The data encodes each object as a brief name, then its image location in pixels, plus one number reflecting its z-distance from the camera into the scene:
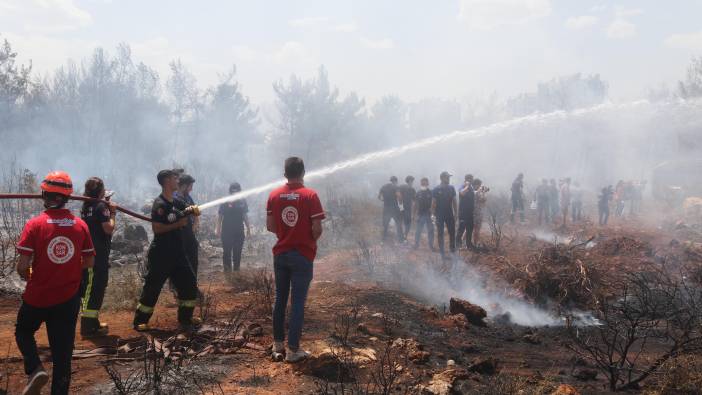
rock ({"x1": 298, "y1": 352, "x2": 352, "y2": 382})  4.01
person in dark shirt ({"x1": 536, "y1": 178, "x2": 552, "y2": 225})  17.66
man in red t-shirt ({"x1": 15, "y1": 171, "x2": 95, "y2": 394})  3.16
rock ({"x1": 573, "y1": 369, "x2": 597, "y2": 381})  4.33
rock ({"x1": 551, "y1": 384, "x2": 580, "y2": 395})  3.57
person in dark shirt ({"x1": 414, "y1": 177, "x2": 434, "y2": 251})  11.30
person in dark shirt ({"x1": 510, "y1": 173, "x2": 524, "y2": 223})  17.05
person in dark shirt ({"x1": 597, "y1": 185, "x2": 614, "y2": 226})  17.58
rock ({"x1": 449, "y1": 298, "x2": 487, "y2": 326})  6.30
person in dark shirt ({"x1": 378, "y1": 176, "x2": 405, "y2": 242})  12.35
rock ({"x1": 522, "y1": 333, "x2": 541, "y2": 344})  5.59
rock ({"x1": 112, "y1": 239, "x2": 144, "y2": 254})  11.76
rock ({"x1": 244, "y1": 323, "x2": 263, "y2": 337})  4.92
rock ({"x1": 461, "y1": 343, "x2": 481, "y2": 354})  5.11
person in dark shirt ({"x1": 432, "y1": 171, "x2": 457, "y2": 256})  10.30
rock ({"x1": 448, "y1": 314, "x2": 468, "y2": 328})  6.04
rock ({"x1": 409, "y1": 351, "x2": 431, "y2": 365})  4.41
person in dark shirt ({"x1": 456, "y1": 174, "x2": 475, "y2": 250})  10.66
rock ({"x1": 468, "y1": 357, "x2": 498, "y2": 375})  4.36
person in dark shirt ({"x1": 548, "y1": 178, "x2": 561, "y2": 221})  17.83
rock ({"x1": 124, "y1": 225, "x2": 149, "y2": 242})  12.68
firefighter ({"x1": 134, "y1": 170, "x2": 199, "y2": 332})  4.93
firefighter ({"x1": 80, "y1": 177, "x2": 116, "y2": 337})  4.79
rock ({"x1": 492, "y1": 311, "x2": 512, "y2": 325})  6.68
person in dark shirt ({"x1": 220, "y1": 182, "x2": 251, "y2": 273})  8.23
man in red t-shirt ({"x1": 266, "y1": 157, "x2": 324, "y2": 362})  4.18
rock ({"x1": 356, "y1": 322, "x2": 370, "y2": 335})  5.21
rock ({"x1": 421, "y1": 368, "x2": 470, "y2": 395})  3.71
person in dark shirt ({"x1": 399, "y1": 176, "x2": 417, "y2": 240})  12.35
